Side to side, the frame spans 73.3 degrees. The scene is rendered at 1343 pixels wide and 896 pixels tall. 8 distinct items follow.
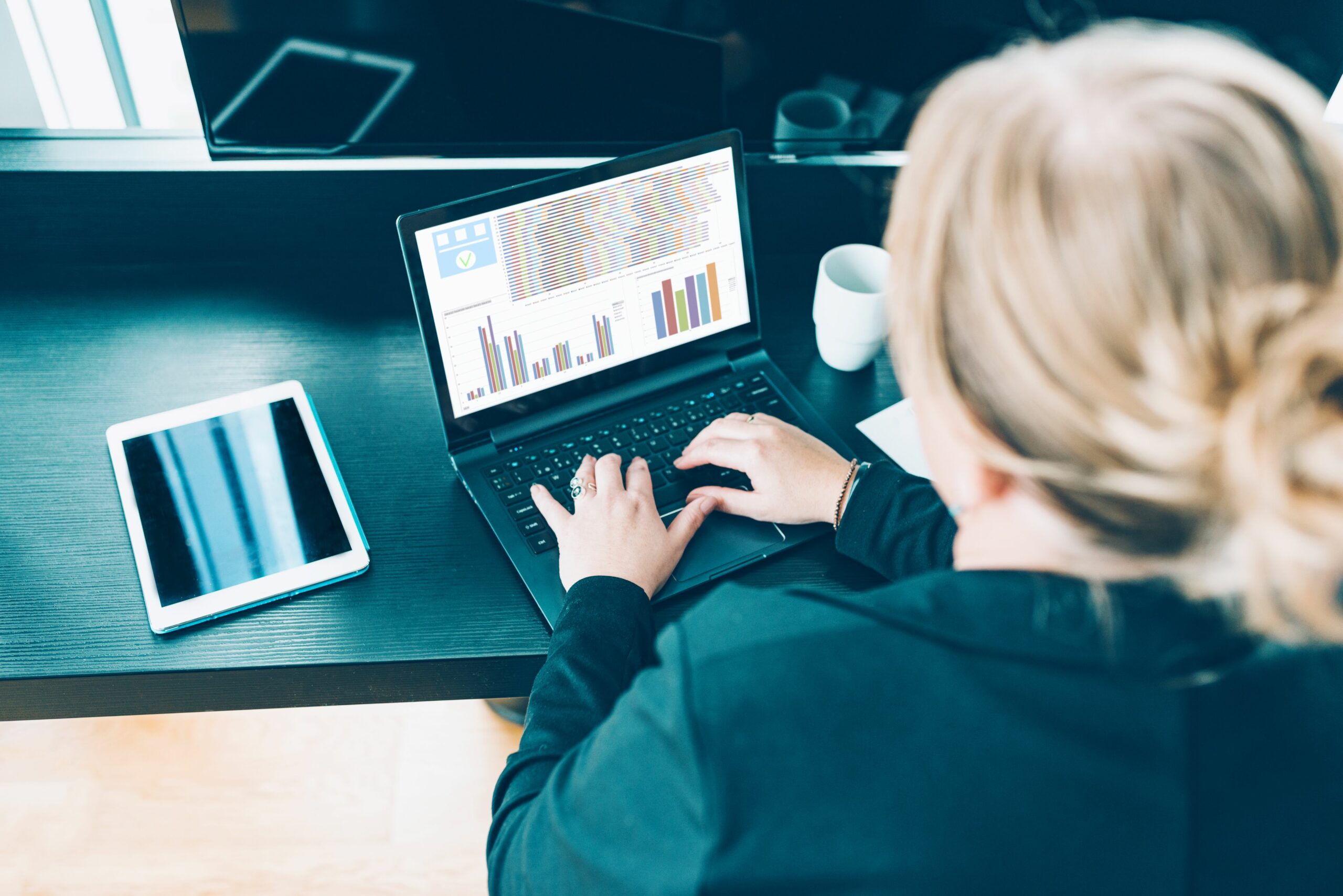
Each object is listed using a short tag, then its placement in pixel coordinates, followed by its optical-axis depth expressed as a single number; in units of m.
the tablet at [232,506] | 0.81
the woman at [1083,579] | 0.41
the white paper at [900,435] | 0.98
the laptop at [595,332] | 0.85
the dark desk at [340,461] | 0.79
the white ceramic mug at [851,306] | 0.98
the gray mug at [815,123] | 1.06
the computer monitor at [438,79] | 0.92
